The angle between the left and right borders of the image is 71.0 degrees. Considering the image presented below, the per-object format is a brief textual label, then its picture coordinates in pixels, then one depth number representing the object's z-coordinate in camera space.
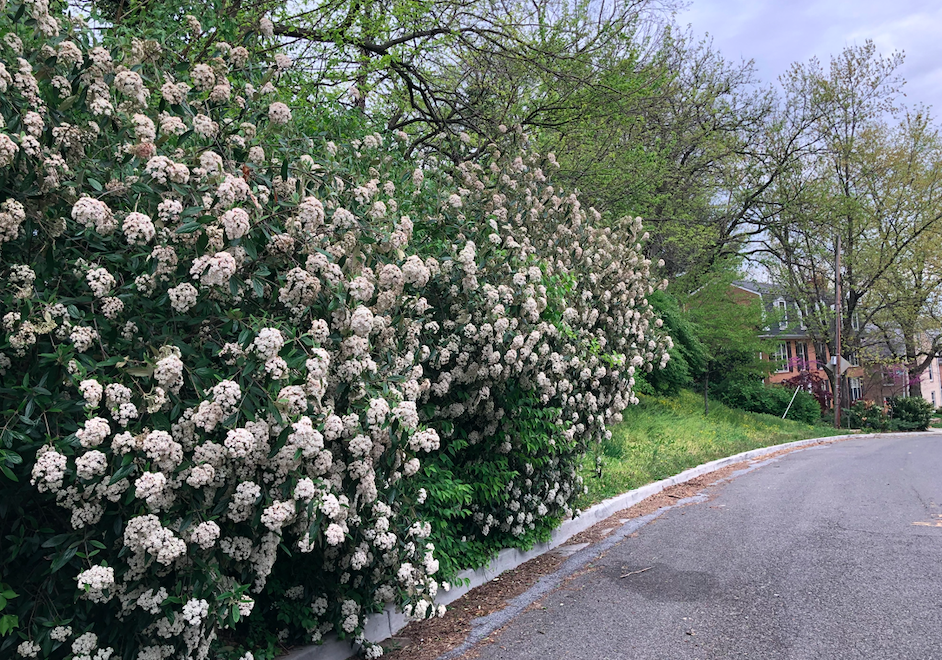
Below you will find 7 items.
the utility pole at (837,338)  30.02
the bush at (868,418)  32.59
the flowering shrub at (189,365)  3.00
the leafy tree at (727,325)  22.09
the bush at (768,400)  26.83
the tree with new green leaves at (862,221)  32.44
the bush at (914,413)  33.16
